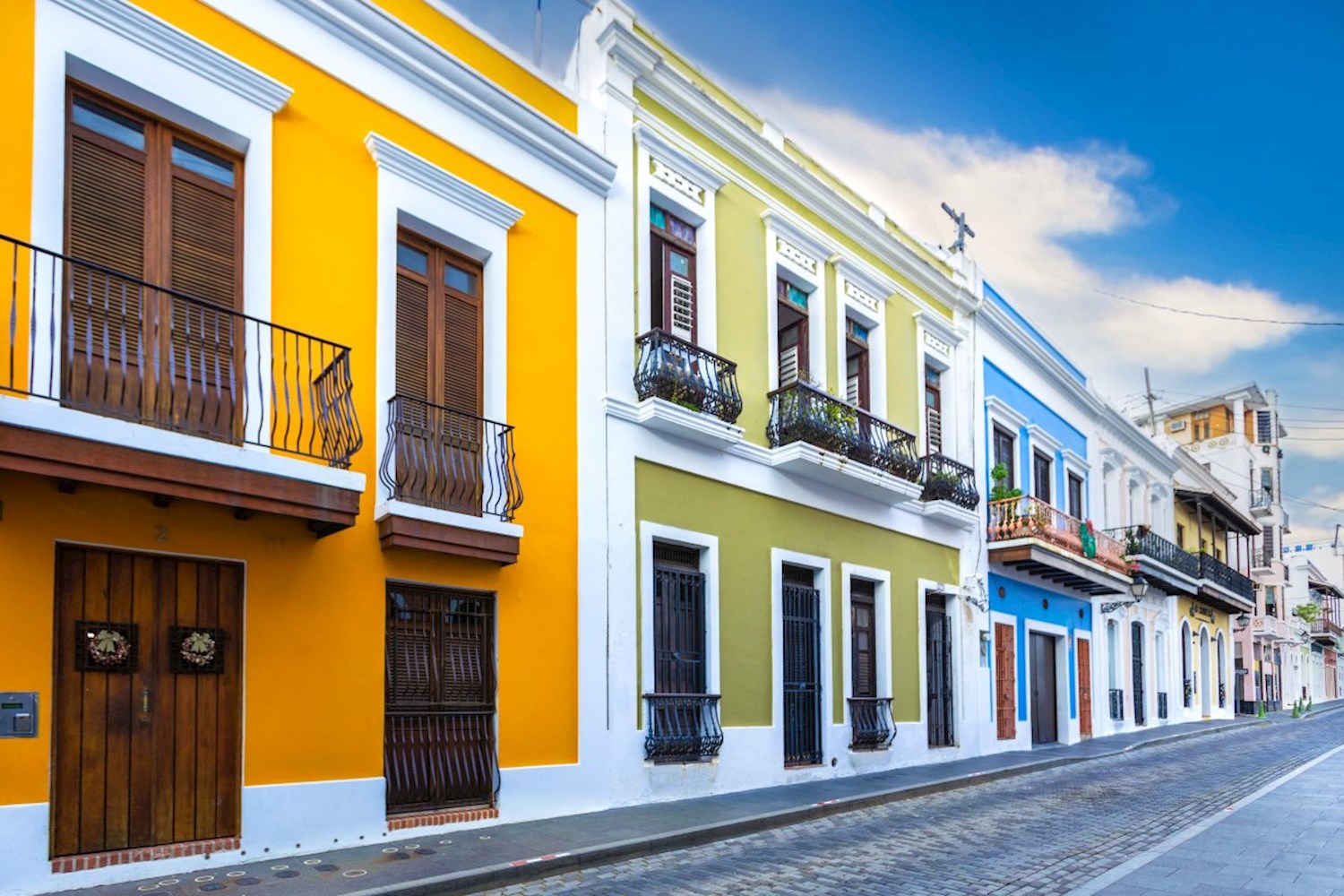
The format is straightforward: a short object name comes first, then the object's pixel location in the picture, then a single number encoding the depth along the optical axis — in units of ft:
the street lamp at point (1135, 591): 80.59
